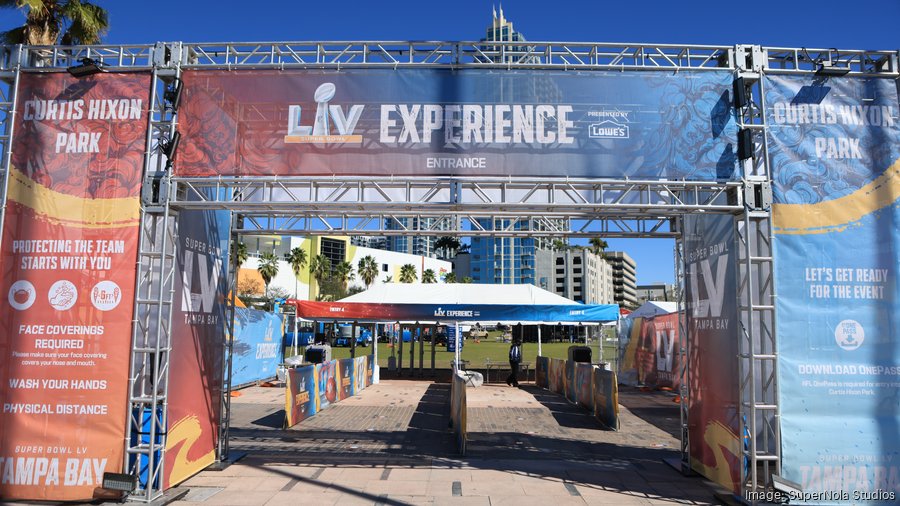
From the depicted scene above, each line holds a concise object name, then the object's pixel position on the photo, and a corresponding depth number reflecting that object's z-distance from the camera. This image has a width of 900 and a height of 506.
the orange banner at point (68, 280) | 7.88
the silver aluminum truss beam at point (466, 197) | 8.47
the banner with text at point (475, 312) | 21.38
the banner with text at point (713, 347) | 8.45
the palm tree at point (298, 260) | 73.94
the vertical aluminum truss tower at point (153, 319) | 7.95
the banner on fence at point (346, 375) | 18.34
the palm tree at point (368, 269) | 84.38
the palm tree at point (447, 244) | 147.88
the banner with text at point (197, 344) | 8.66
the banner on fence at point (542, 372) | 22.80
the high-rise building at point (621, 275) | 175.88
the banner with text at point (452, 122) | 8.67
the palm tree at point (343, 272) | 79.00
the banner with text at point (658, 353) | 19.68
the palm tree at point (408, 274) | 84.44
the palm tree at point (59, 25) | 14.38
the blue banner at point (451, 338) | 31.12
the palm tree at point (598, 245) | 95.91
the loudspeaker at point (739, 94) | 8.47
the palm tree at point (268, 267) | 68.00
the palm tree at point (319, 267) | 74.81
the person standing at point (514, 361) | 22.67
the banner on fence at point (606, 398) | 13.45
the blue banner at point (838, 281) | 7.83
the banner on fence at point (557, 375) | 20.03
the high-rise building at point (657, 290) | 176.52
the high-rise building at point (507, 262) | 158.00
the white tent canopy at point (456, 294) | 23.25
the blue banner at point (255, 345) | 20.14
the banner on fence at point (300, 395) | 13.34
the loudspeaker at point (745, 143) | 8.38
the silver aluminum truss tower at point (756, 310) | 7.84
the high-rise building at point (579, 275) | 144.50
